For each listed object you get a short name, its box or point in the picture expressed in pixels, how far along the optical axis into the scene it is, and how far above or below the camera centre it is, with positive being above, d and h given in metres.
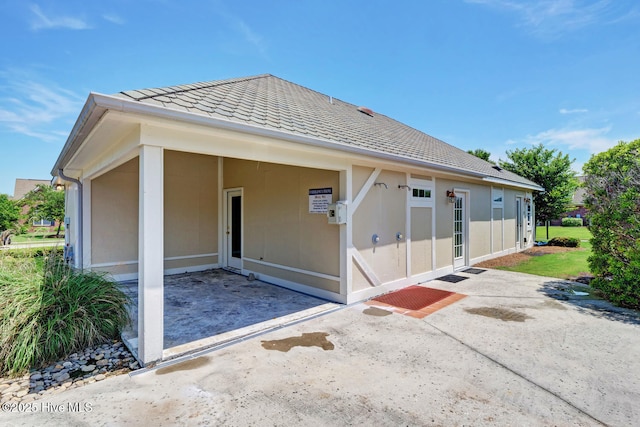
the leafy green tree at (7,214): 19.50 -0.04
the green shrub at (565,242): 14.30 -1.47
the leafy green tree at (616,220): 5.70 -0.15
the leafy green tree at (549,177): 16.69 +2.04
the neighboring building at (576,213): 35.72 -0.07
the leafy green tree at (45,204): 24.59 +0.78
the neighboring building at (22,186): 36.38 +3.45
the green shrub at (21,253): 5.33 -0.75
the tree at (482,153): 27.94 +5.66
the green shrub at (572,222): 31.77 -1.02
